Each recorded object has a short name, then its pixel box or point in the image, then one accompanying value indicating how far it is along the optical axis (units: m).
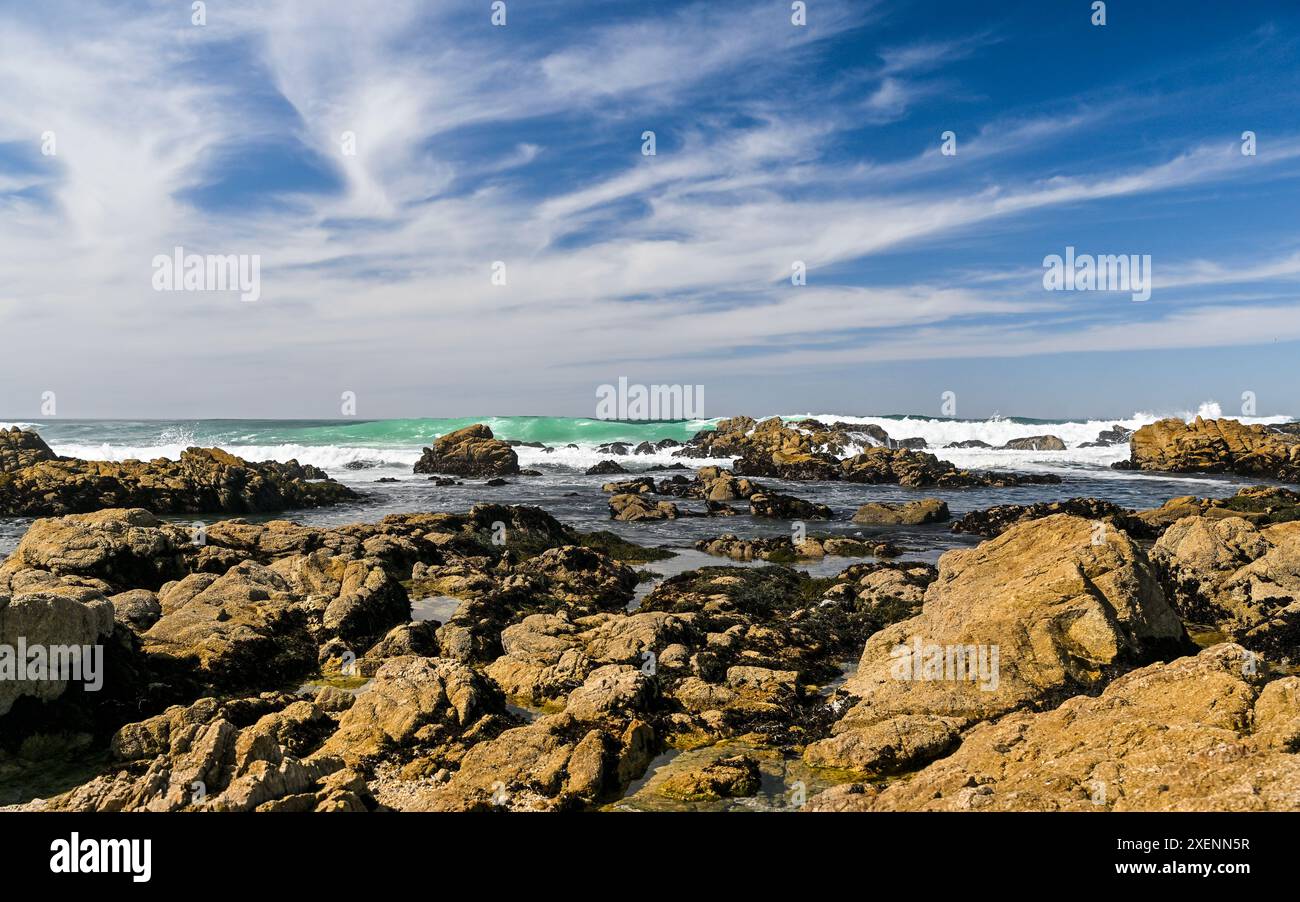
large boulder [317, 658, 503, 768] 8.78
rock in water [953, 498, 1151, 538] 28.17
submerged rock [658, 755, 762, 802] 7.69
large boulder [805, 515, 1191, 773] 8.58
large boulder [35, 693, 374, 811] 6.03
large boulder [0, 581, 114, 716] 9.12
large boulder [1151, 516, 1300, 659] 12.57
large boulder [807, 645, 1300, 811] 5.35
